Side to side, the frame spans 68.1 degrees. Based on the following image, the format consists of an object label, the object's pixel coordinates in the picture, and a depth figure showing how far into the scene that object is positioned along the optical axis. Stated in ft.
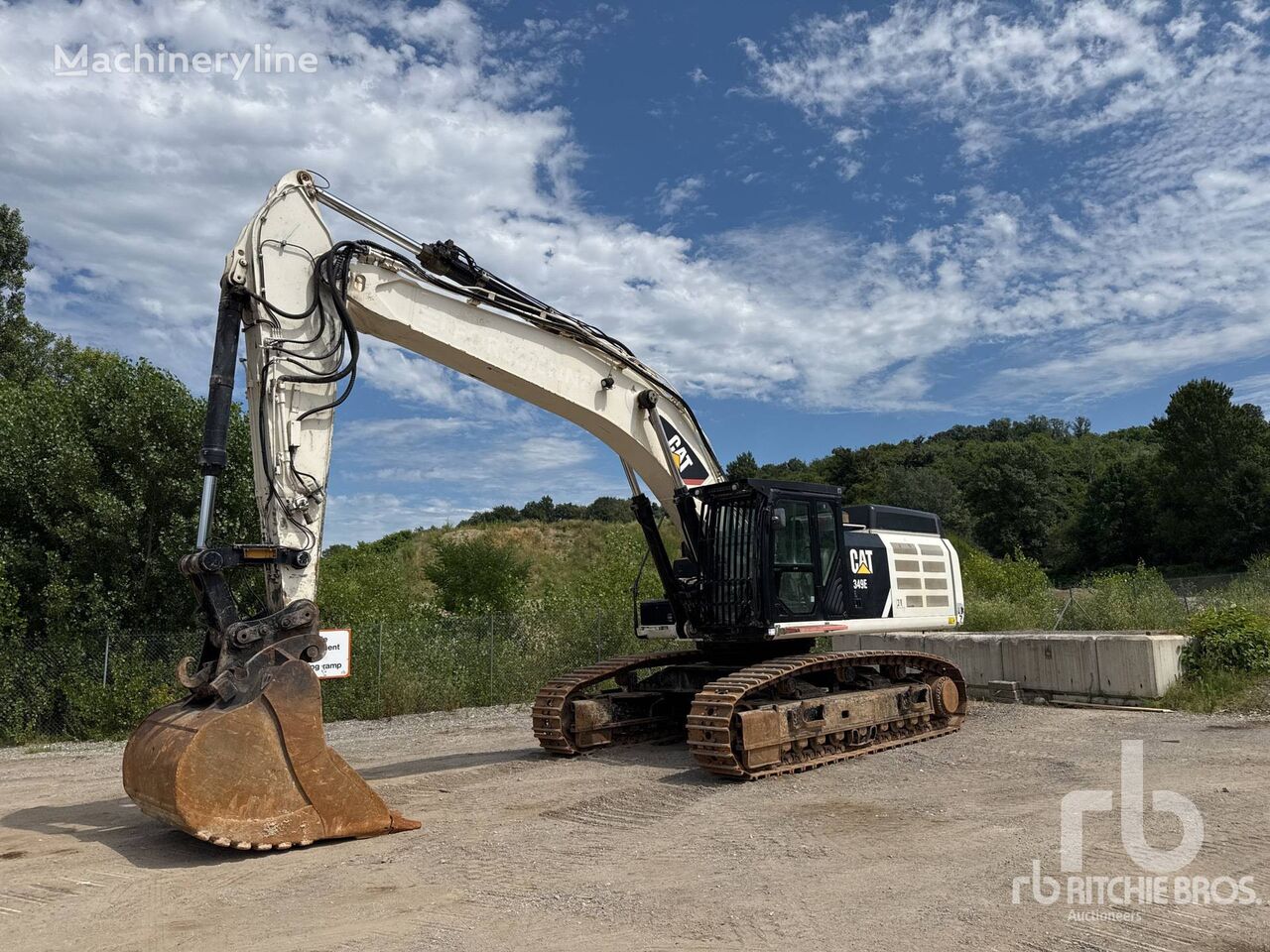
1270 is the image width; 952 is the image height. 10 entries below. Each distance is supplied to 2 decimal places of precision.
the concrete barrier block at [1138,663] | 41.01
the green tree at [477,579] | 81.15
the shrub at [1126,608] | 54.44
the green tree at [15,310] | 81.97
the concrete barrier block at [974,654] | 47.03
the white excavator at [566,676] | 20.42
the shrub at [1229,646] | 40.93
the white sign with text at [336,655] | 40.09
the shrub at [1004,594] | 60.49
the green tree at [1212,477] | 175.32
